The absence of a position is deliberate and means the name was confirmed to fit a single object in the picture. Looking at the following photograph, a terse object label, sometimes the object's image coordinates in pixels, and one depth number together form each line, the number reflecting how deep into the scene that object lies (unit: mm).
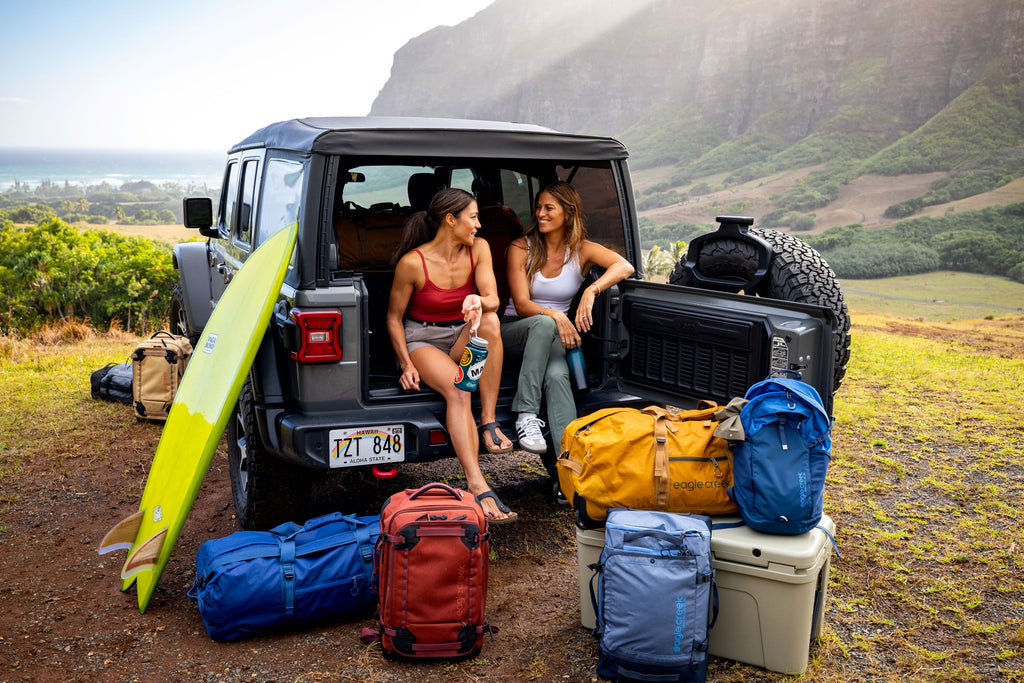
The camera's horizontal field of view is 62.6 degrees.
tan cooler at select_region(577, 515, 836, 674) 2873
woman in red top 3822
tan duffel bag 6199
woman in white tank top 3980
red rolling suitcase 3014
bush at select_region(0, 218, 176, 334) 12242
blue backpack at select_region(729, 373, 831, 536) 2887
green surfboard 3512
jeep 3518
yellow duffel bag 3094
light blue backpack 2795
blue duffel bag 3162
